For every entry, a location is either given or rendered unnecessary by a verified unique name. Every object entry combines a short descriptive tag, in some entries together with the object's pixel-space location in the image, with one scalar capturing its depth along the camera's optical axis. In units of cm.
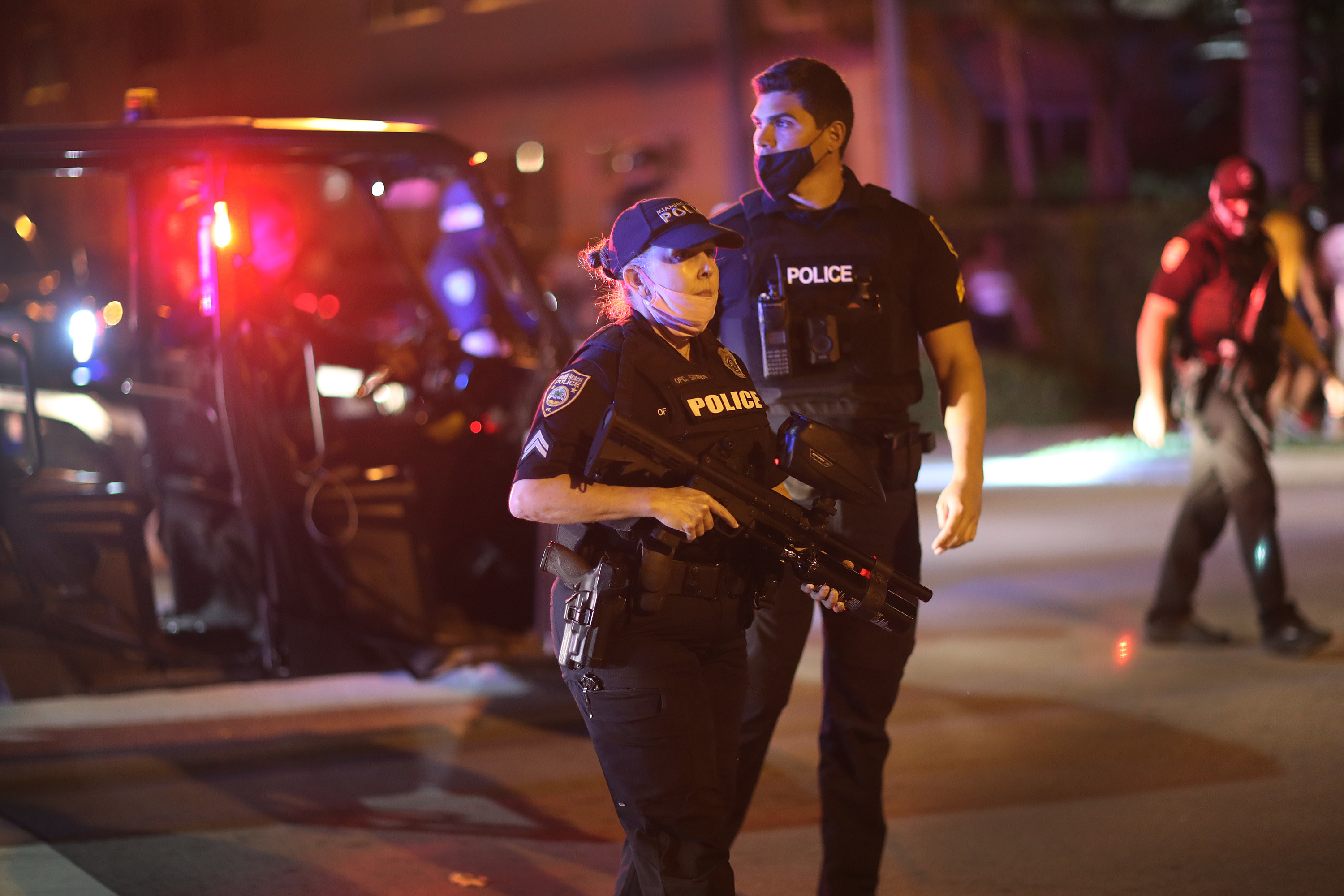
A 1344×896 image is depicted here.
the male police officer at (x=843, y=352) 745
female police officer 601
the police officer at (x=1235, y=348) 1255
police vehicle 1019
